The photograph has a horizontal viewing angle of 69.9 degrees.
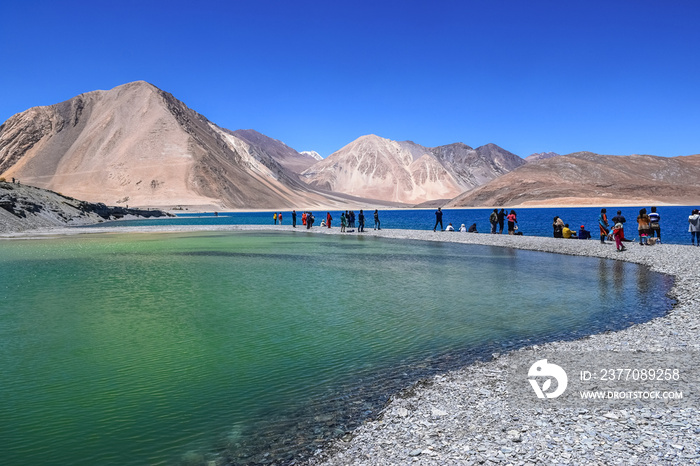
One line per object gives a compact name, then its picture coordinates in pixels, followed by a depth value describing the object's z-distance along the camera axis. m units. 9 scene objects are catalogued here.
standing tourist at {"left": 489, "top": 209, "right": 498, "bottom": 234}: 43.48
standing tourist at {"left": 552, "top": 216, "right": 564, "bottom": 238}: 37.24
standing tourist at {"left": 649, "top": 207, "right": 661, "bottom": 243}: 29.47
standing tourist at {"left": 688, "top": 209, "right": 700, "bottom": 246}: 28.36
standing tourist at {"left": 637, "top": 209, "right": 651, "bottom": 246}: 29.55
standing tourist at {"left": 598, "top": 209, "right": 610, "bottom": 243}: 30.91
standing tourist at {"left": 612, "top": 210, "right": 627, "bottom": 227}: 27.90
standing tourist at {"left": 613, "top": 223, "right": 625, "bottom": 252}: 27.30
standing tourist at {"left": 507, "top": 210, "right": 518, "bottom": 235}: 40.91
